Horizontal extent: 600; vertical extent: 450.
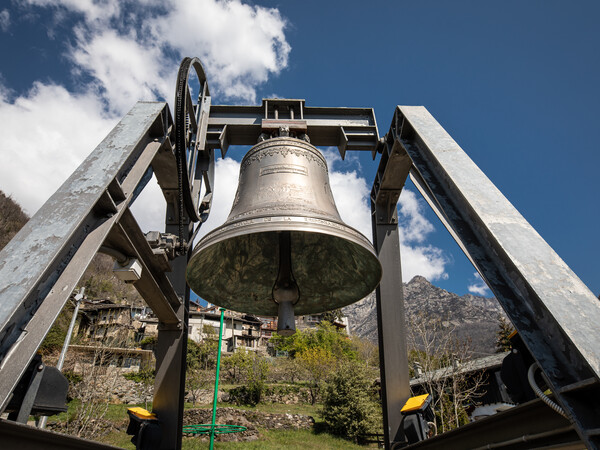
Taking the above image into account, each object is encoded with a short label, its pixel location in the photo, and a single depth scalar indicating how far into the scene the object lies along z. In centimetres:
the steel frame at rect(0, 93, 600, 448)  157
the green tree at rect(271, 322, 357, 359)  4731
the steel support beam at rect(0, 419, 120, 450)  135
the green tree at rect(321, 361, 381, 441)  2241
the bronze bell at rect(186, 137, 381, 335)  321
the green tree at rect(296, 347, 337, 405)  3362
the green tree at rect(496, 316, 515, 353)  2648
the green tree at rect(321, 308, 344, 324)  6338
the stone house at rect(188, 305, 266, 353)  4491
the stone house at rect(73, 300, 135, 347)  3618
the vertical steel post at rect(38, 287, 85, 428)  1148
